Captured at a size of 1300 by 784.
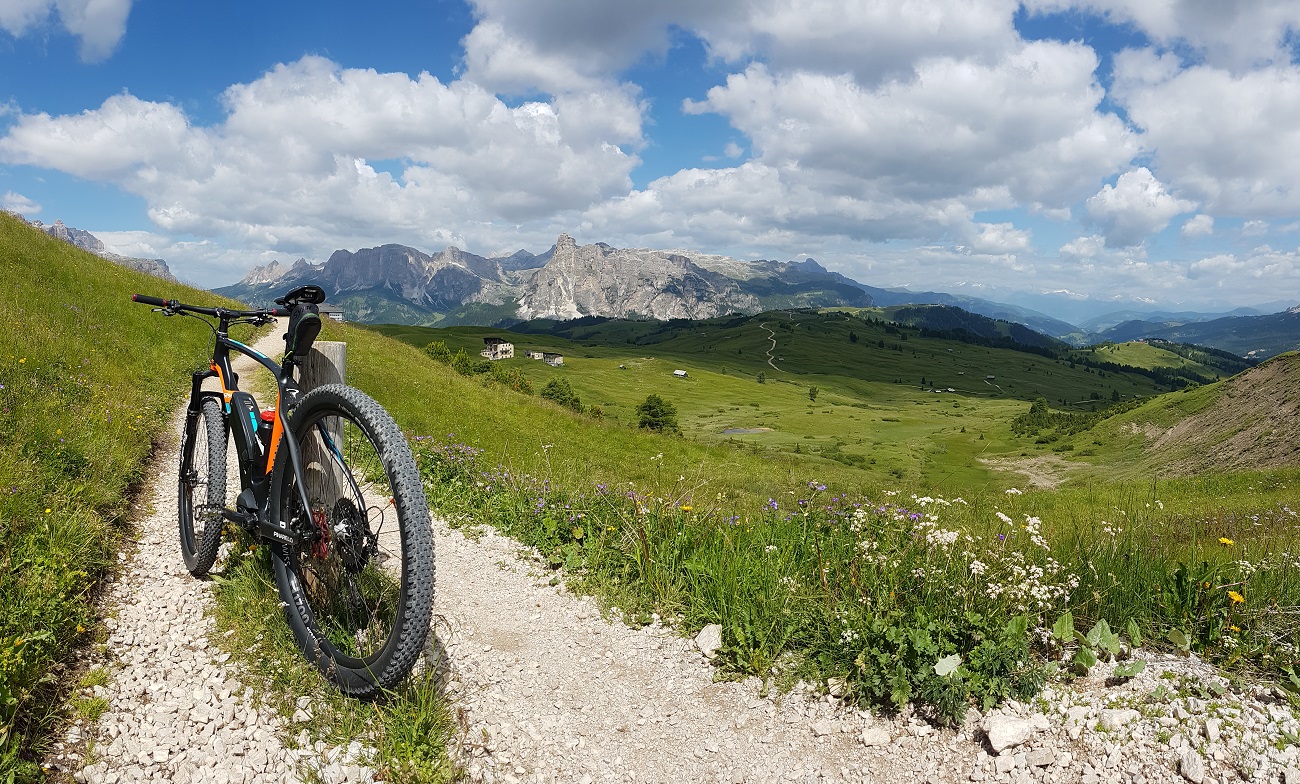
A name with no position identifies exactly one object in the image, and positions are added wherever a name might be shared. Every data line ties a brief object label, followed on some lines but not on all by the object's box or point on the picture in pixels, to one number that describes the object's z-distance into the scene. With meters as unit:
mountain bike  4.09
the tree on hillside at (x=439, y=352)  52.20
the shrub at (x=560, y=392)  78.26
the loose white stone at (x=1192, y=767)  3.84
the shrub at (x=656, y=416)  94.14
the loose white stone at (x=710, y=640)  5.90
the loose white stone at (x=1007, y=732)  4.30
